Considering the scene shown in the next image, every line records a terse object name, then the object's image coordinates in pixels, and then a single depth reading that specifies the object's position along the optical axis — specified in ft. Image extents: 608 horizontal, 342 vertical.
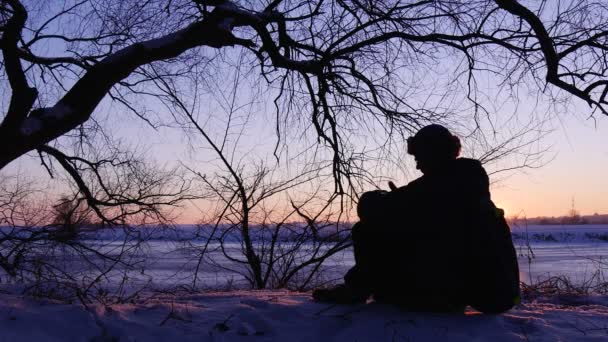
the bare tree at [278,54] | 13.11
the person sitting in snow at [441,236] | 9.94
